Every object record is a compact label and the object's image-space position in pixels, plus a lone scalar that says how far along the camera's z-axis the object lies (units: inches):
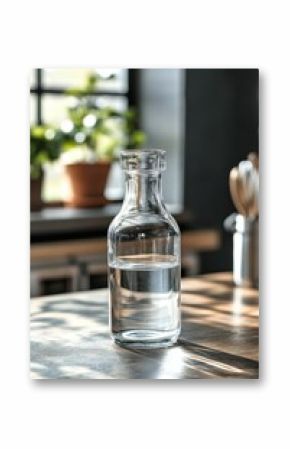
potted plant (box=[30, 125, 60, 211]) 101.4
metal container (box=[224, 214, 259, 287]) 65.7
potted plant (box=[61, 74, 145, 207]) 103.5
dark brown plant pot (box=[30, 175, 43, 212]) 95.9
